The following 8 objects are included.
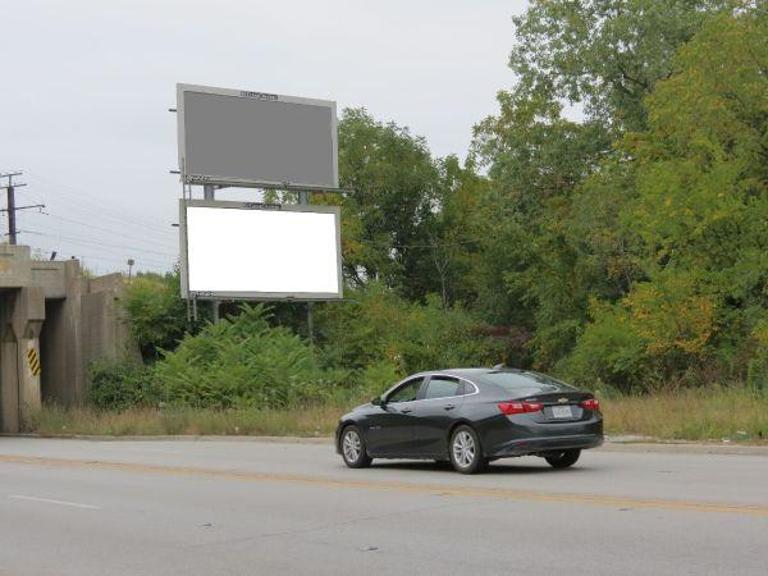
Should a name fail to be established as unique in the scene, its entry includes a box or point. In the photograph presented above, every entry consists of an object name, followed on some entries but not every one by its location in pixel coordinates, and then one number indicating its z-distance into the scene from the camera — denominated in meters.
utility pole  84.68
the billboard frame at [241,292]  42.56
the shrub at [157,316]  46.75
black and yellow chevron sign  44.22
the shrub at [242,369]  38.41
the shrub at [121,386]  43.88
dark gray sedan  16.00
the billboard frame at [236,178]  43.22
